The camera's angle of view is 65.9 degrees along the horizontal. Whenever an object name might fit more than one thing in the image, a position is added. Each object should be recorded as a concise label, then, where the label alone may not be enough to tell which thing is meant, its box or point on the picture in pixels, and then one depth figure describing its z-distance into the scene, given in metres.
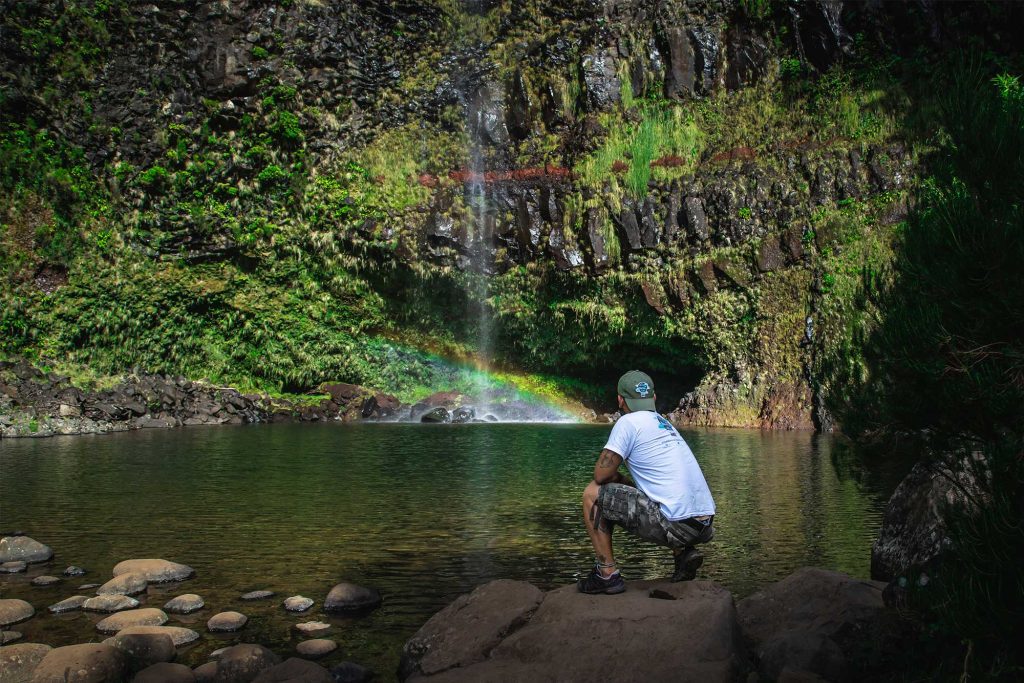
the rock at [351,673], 6.16
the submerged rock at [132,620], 7.27
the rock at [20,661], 5.97
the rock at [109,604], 7.84
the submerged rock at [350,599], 7.89
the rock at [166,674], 5.91
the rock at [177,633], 6.95
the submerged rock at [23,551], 9.66
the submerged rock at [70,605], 7.82
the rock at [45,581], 8.73
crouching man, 6.59
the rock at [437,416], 37.75
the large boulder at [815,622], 5.57
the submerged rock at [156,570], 8.84
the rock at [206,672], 6.07
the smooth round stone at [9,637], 6.92
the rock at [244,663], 6.12
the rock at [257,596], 8.21
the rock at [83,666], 5.91
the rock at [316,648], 6.73
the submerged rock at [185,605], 7.82
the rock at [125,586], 8.37
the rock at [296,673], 5.80
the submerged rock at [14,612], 7.44
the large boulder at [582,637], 5.33
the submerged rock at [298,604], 7.86
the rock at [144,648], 6.43
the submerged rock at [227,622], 7.33
